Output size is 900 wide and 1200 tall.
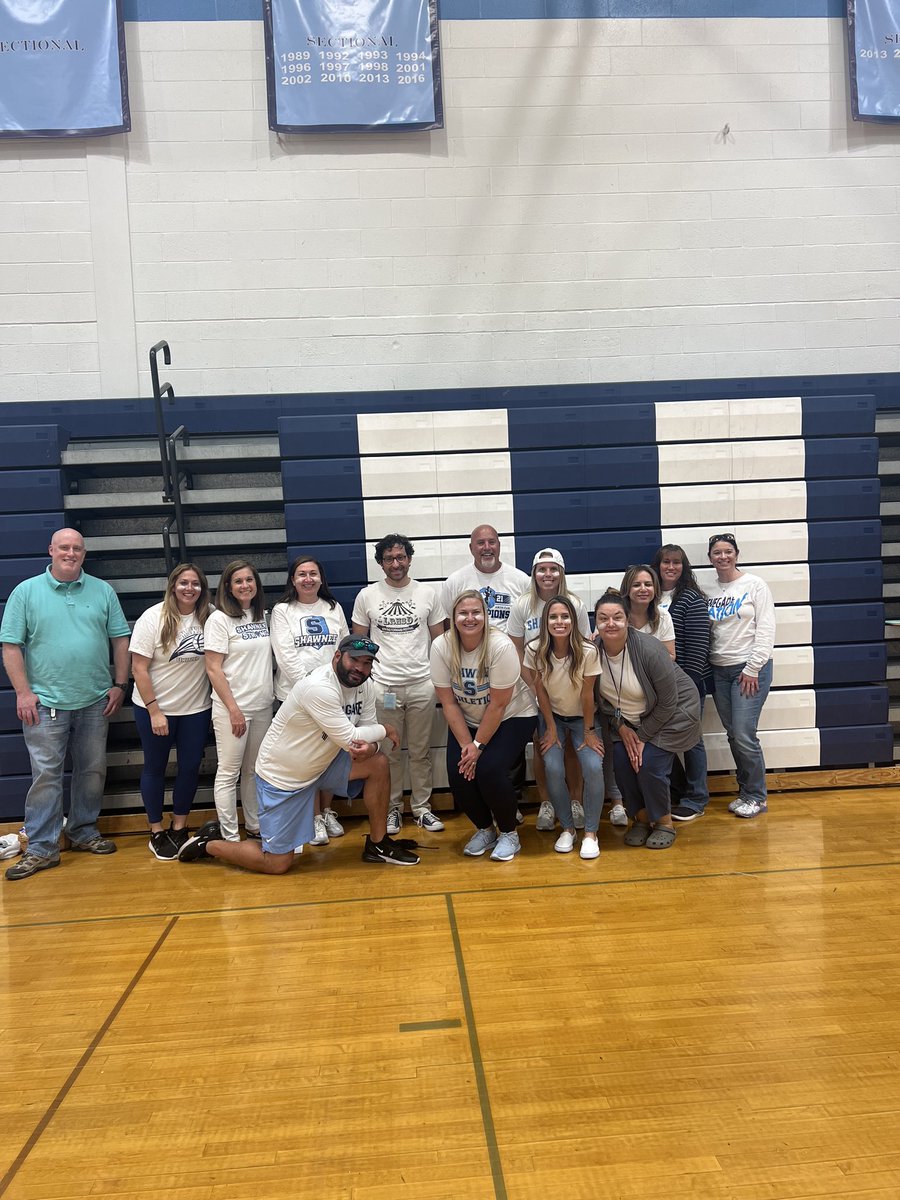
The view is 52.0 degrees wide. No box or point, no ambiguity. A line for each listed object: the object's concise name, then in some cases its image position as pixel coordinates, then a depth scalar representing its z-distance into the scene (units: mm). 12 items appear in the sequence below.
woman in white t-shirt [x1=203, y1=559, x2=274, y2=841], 4383
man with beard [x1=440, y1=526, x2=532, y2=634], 4730
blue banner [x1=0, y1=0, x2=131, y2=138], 5754
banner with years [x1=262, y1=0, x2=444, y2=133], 5875
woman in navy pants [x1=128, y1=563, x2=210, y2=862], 4434
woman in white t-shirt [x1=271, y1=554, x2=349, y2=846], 4480
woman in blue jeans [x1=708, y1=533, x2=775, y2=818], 4723
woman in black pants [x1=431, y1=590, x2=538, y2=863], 4113
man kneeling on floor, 3816
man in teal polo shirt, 4422
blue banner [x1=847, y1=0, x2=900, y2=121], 6094
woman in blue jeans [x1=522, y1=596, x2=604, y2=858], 4160
